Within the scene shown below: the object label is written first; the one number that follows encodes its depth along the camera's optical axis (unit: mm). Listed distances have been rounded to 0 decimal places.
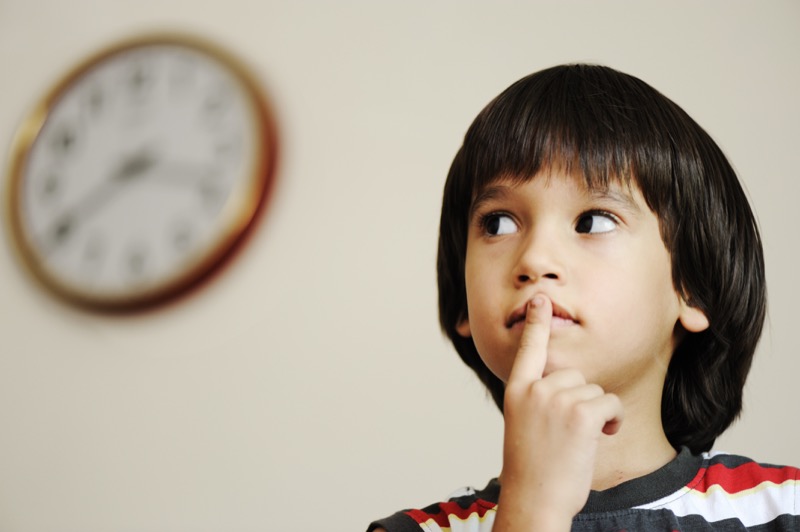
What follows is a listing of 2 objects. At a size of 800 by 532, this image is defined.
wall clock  1678
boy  701
